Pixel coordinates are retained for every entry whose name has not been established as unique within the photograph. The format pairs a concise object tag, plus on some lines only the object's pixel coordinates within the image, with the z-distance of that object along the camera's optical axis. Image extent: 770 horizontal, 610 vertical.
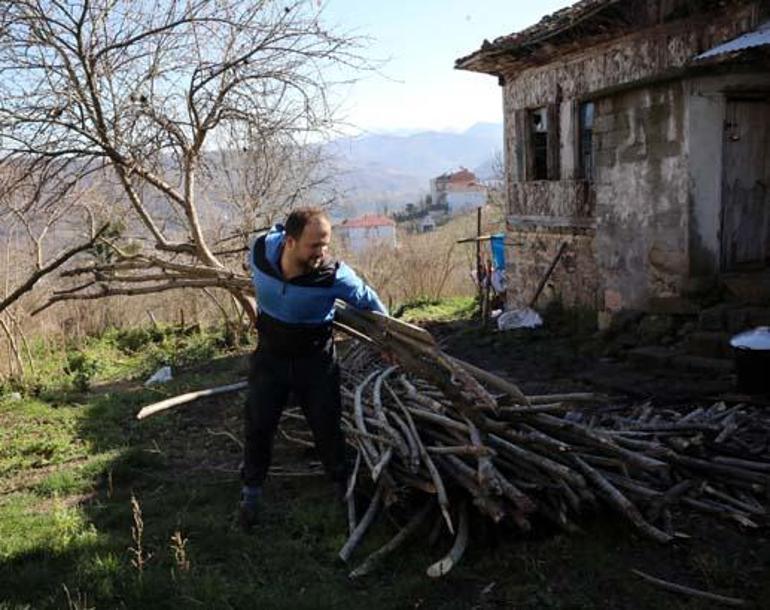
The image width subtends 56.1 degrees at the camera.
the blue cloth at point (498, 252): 14.82
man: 4.07
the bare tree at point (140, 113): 7.35
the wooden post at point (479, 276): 13.95
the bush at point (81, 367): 10.87
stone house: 8.12
